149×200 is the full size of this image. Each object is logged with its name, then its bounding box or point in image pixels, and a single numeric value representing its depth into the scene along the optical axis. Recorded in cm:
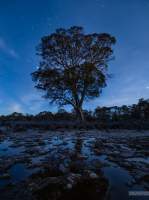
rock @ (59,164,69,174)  168
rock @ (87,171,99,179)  150
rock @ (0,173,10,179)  153
